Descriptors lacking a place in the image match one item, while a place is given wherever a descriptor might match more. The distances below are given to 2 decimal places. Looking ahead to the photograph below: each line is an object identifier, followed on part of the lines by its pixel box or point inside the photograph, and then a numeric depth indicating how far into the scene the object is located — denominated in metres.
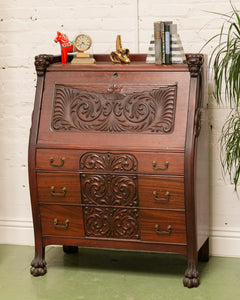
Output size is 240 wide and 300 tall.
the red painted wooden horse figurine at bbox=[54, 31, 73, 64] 3.86
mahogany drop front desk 3.47
